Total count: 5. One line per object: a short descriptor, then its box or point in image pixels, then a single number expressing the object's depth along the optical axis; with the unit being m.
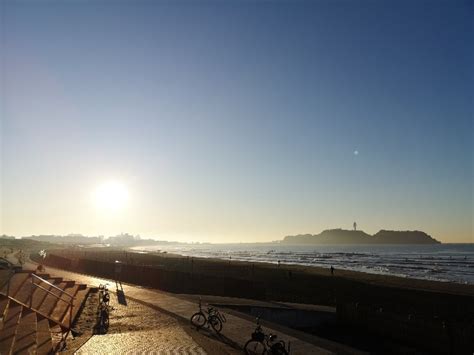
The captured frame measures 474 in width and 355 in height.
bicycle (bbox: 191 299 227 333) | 15.09
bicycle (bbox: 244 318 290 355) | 10.99
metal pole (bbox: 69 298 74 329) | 16.02
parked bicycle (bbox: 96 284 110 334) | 15.61
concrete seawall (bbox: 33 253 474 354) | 14.61
